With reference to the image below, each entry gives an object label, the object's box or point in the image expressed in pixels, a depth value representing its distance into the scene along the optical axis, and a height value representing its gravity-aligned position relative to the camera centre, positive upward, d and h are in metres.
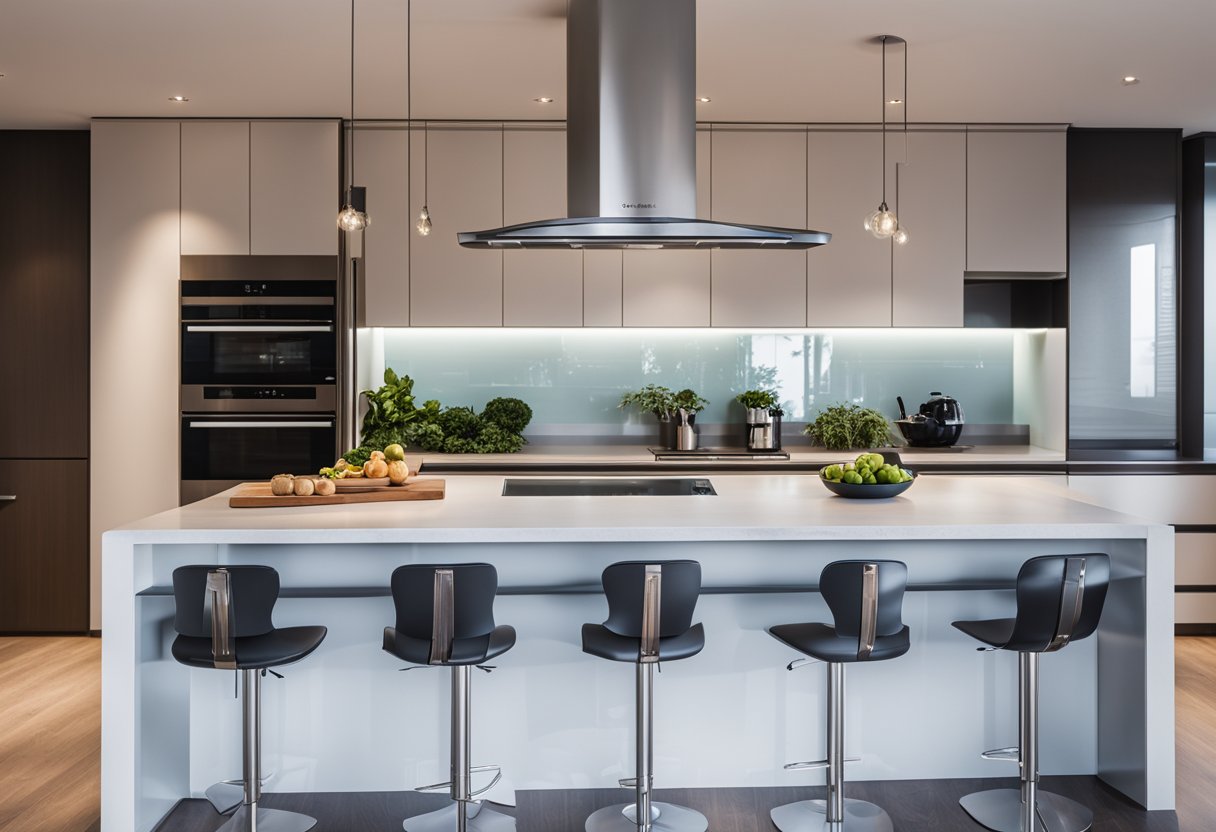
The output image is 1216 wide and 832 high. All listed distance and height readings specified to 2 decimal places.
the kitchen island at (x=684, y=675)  3.14 -0.87
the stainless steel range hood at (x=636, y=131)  3.51 +1.03
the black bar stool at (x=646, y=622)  2.74 -0.58
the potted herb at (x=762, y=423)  5.54 -0.04
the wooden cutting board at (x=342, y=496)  3.31 -0.28
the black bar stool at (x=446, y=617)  2.70 -0.56
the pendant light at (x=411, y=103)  3.79 +1.52
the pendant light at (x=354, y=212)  3.34 +0.69
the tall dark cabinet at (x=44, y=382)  5.33 +0.18
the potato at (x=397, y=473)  3.61 -0.21
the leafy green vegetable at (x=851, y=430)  5.53 -0.08
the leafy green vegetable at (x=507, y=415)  5.60 +0.00
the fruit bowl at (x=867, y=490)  3.49 -0.26
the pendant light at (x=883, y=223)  3.86 +0.76
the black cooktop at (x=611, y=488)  3.95 -0.30
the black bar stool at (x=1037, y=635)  2.85 -0.65
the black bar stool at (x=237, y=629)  2.69 -0.60
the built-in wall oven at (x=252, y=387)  5.15 +0.15
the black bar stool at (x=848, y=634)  2.76 -0.64
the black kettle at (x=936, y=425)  5.53 -0.05
